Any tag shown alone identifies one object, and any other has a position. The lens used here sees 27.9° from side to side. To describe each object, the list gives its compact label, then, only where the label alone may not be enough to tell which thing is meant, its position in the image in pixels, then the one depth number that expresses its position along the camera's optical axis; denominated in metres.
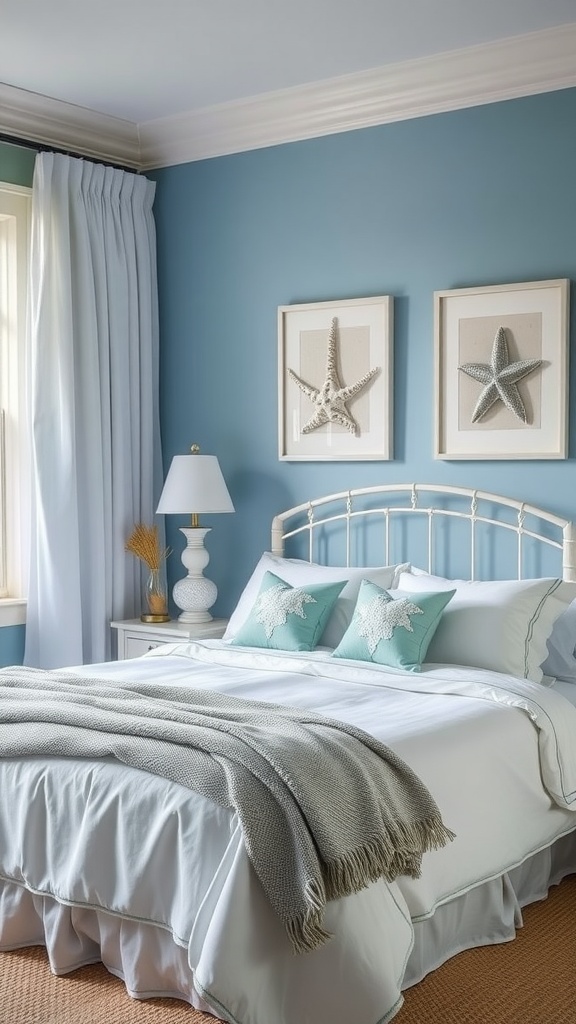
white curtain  4.91
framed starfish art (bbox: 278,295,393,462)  4.69
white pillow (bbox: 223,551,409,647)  4.24
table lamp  4.89
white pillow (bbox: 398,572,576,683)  3.79
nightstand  4.91
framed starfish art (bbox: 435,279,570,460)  4.23
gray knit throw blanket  2.55
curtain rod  4.84
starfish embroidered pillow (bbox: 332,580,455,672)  3.82
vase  5.12
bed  2.57
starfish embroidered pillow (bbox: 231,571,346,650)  4.15
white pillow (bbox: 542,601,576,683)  3.93
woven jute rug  2.73
